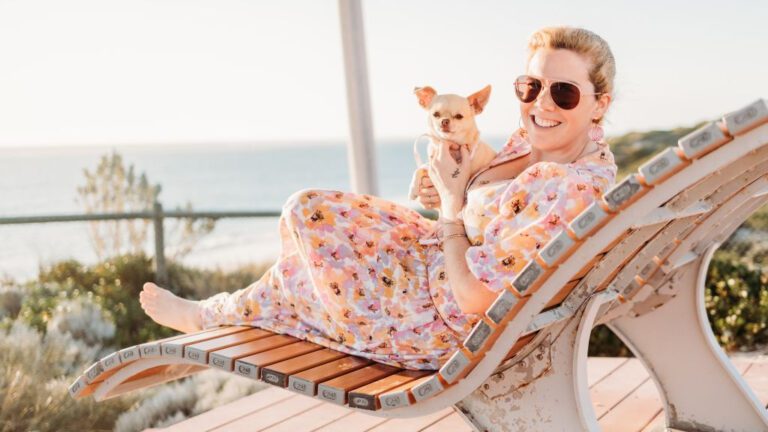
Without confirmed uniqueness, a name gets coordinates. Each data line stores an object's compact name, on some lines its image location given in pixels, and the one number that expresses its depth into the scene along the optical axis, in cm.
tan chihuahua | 235
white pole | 420
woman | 202
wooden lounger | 167
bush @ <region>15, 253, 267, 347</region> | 580
